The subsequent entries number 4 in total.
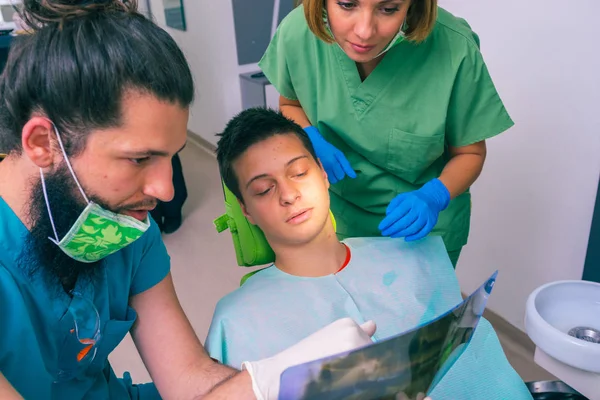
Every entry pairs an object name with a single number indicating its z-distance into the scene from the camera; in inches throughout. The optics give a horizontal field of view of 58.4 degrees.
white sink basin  52.4
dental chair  54.1
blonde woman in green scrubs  49.4
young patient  47.2
